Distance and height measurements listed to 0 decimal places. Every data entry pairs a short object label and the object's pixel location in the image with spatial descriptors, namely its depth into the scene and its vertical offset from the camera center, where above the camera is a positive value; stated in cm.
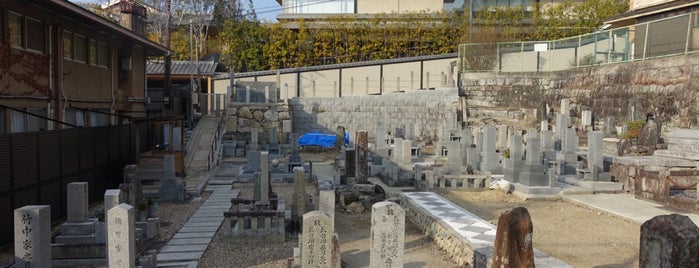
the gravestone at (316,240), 716 -187
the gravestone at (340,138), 2748 -154
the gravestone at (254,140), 2240 -142
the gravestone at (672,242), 378 -97
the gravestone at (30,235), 620 -162
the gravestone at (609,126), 2086 -45
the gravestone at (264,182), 1148 -169
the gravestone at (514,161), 1516 -147
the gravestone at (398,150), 1847 -147
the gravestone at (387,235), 684 -169
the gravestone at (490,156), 1747 -151
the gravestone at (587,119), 2248 -19
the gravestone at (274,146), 2383 -177
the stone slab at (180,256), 860 -259
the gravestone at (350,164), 1603 -173
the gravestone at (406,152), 1772 -144
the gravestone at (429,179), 1497 -201
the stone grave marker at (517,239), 585 -147
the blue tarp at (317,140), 2683 -160
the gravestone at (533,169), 1399 -155
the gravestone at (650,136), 1616 -65
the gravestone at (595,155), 1437 -119
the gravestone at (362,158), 1561 -150
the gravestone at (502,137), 2201 -105
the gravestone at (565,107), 2433 +37
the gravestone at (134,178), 1152 -166
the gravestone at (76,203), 876 -170
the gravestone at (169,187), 1373 -218
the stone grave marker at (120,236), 623 -161
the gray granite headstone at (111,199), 794 -147
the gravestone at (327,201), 920 -167
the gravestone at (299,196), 1092 -190
